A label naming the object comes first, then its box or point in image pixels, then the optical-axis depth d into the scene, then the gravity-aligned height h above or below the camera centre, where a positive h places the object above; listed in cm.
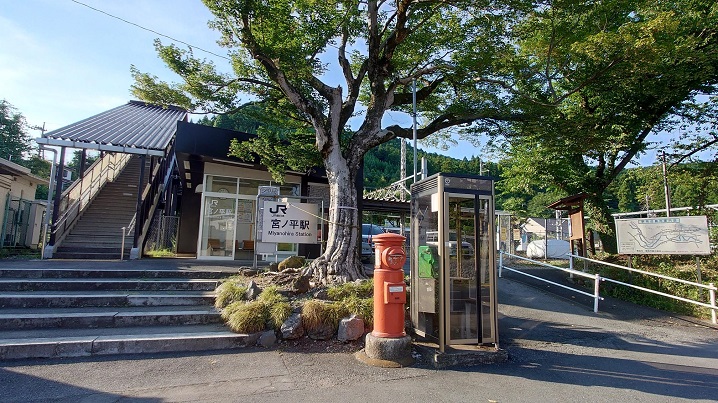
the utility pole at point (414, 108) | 873 +302
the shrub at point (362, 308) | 598 -110
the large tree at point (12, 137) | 3284 +834
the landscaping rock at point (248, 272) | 825 -78
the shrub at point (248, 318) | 562 -123
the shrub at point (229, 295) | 651 -102
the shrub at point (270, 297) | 607 -99
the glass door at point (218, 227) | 1231 +29
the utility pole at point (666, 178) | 1073 +217
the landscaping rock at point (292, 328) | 567 -136
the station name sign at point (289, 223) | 855 +33
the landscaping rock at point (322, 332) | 579 -143
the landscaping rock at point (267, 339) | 557 -150
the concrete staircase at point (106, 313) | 500 -124
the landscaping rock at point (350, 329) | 575 -137
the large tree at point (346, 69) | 781 +402
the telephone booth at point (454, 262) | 543 -32
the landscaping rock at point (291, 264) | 840 -59
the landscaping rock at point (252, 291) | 645 -94
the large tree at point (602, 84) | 900 +466
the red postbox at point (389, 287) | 520 -66
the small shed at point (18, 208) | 1195 +78
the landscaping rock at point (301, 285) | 686 -87
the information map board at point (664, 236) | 825 +23
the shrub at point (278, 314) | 578 -118
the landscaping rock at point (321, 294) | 660 -98
